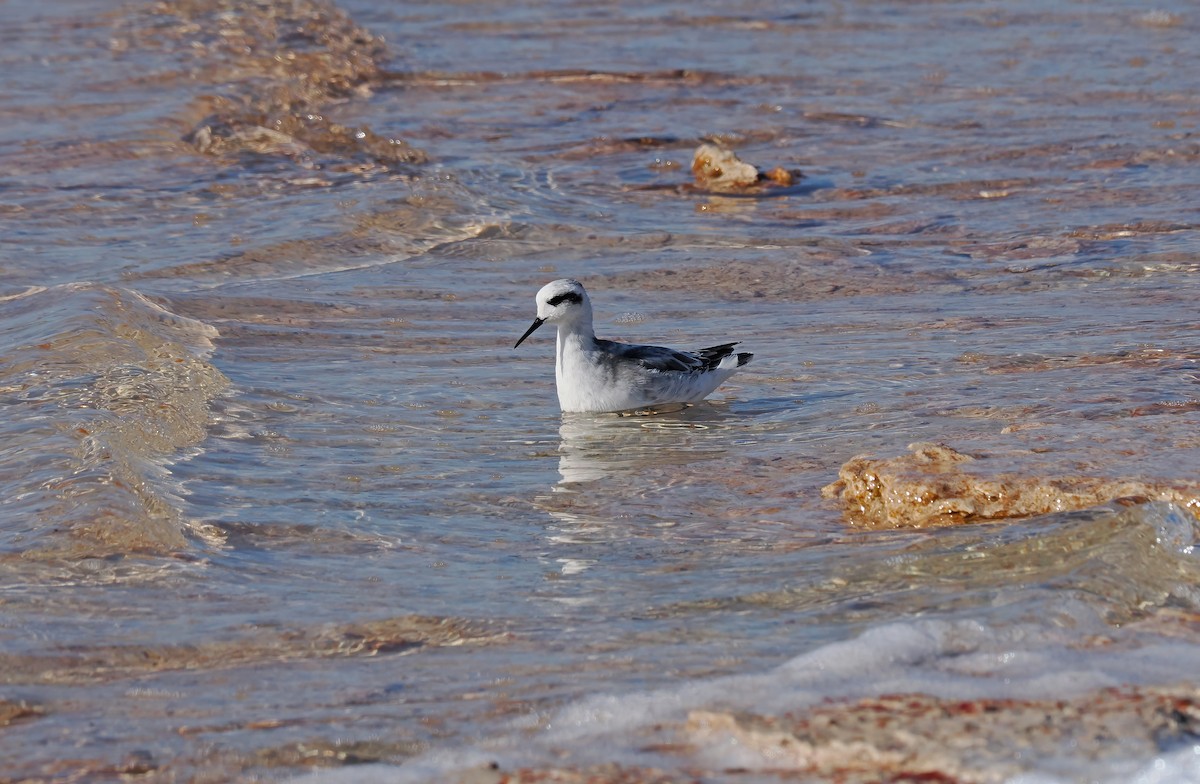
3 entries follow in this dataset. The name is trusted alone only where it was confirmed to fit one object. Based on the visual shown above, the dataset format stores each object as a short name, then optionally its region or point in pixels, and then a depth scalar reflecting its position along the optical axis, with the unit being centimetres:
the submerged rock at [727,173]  2430
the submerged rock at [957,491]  1078
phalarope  1523
